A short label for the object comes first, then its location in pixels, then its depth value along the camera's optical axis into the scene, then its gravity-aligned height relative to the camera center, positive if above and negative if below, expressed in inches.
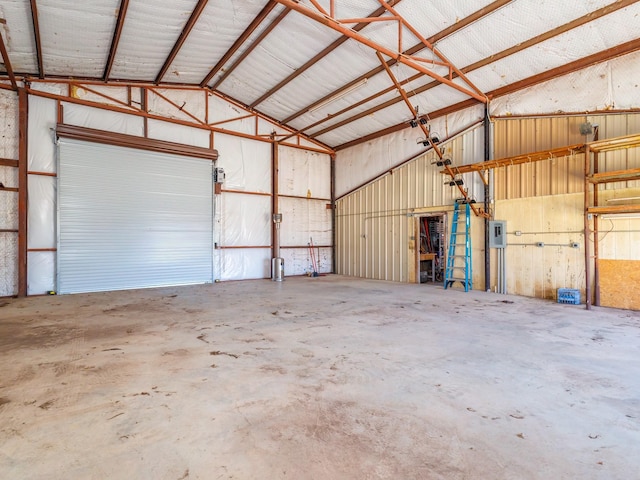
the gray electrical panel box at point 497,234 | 290.4 +7.2
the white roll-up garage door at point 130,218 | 293.0 +22.0
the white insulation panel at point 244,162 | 378.9 +91.5
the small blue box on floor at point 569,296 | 245.0 -38.9
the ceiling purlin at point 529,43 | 196.4 +136.3
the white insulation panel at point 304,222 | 426.3 +26.0
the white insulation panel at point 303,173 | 425.1 +89.9
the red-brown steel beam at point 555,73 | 221.8 +127.6
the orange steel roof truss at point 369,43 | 177.6 +124.3
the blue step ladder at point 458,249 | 315.3 -6.7
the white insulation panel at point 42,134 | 281.3 +89.9
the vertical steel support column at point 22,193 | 272.4 +39.0
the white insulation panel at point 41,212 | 279.0 +24.1
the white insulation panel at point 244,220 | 377.7 +25.3
